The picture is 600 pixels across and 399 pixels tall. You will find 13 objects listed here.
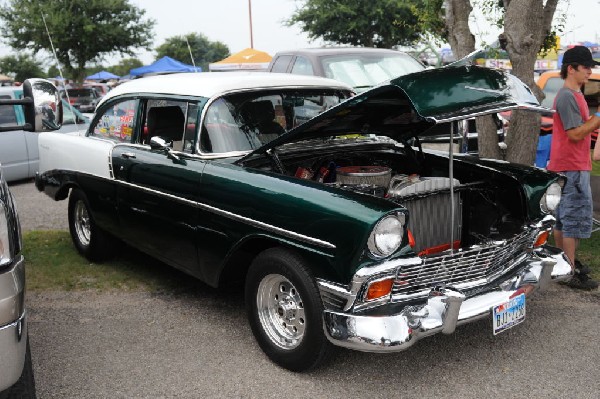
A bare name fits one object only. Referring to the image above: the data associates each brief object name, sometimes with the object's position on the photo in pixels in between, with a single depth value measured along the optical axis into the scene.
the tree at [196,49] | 54.97
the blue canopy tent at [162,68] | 27.60
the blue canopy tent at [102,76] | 47.81
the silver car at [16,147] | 9.38
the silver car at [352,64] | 8.14
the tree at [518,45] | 5.68
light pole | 32.69
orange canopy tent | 22.16
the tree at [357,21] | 27.14
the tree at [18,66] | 55.92
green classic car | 3.13
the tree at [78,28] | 27.38
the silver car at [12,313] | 2.45
